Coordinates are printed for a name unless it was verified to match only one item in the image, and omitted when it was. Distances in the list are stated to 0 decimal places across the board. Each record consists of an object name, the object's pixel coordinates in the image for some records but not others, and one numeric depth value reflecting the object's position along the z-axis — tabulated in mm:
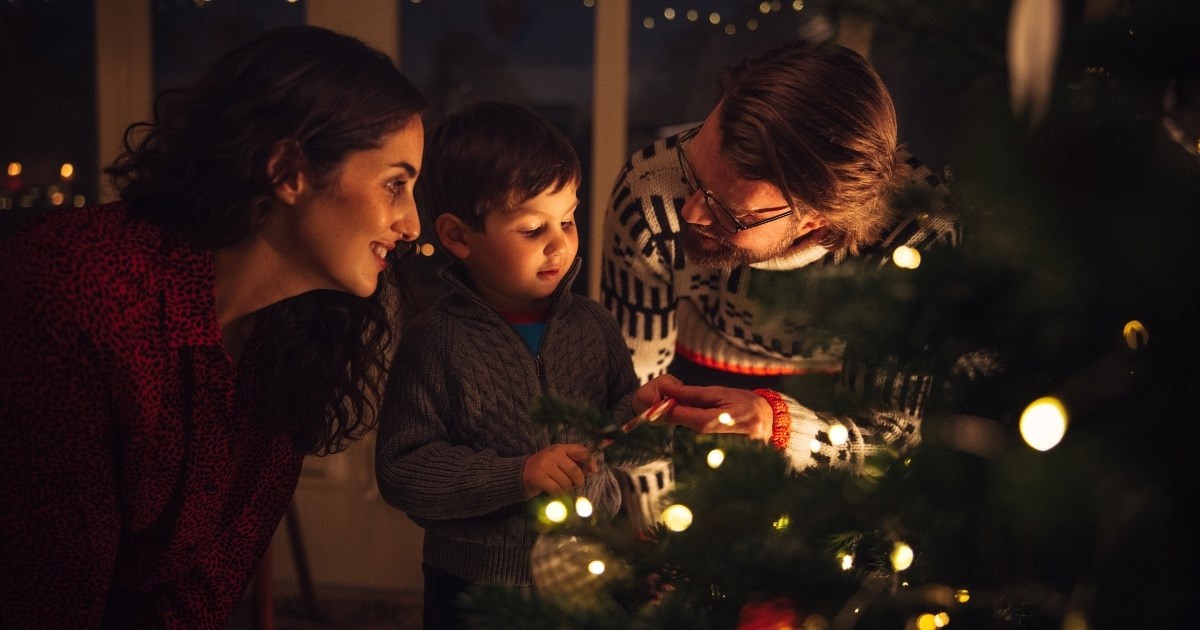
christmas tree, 440
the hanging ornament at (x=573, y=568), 640
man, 1143
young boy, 1102
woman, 981
